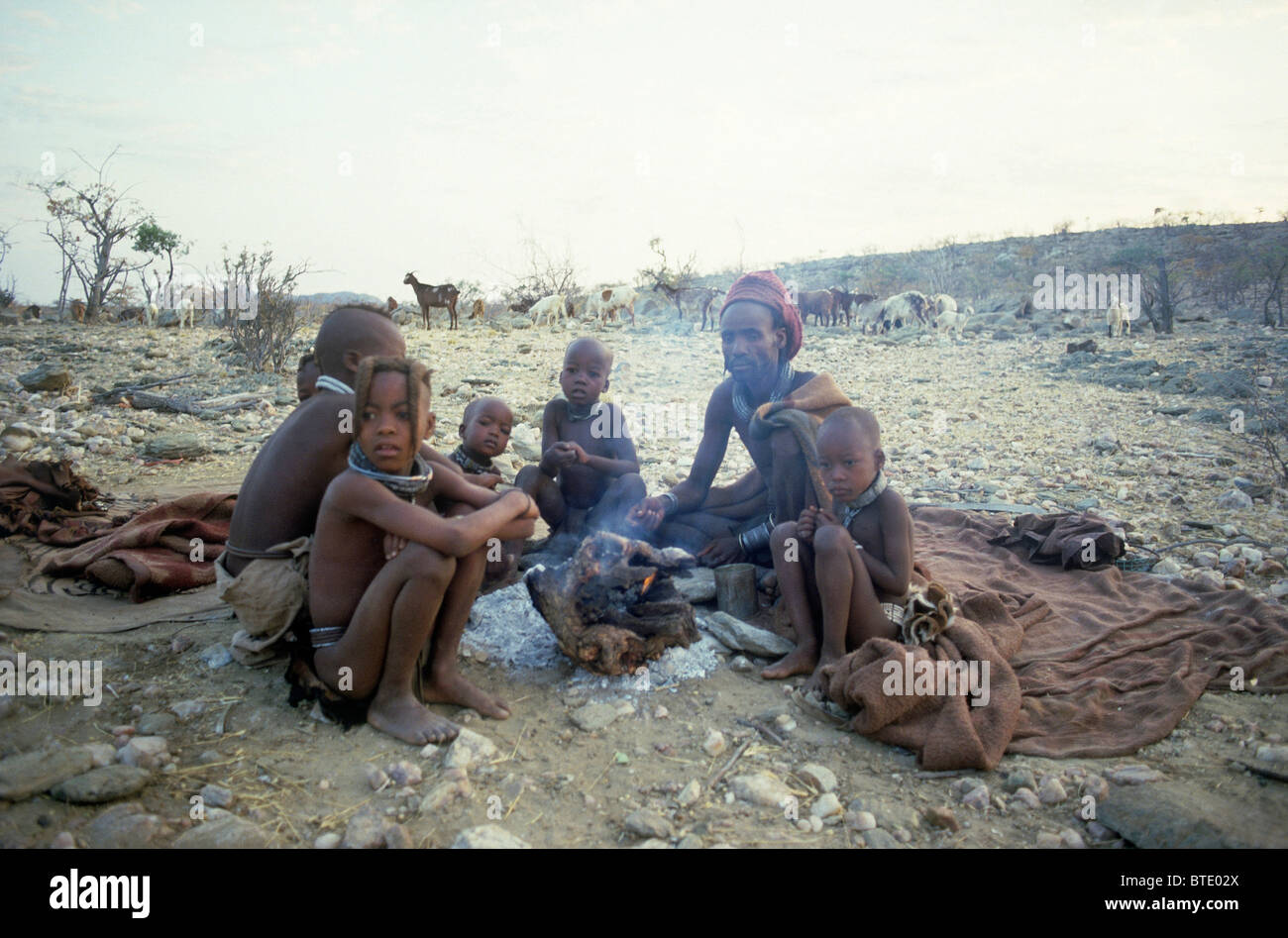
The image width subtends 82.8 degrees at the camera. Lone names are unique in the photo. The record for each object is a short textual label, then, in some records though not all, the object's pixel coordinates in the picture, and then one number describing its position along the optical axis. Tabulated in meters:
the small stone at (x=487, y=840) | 1.91
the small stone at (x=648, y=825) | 2.06
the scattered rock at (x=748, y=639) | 3.23
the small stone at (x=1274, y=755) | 2.35
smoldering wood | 2.95
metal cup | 3.68
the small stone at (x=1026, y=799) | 2.25
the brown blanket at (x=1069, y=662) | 2.56
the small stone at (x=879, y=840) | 2.07
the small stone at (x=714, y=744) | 2.52
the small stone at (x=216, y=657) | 2.97
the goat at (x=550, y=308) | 18.00
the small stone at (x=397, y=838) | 1.96
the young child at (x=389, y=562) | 2.33
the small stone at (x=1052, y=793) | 2.26
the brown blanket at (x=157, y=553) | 3.58
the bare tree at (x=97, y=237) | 16.22
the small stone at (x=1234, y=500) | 5.10
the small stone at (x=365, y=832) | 1.96
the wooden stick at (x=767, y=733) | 2.59
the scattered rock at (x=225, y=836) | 1.89
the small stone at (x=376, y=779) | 2.22
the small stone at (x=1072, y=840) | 2.08
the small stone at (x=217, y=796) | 2.09
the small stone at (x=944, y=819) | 2.14
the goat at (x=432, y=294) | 16.84
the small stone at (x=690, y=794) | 2.22
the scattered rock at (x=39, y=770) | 1.99
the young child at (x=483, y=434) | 3.86
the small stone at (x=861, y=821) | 2.14
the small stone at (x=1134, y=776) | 2.34
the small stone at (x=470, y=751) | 2.33
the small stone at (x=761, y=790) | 2.25
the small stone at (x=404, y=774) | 2.24
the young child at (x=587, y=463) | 4.13
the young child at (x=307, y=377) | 3.37
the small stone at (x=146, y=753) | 2.24
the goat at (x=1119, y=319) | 15.83
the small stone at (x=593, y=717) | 2.66
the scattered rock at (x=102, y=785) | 2.01
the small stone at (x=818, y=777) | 2.33
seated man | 3.75
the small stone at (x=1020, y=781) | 2.33
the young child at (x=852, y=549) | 2.93
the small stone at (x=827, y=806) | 2.20
